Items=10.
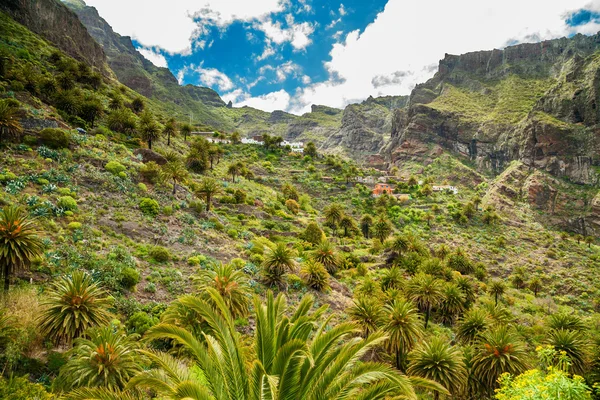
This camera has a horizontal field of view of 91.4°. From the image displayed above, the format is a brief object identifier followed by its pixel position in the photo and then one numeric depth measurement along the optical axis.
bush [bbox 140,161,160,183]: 42.53
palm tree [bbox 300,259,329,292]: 35.66
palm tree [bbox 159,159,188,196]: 43.09
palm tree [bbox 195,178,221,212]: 47.47
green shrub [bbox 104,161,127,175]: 38.84
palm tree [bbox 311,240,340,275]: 42.59
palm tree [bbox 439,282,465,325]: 38.03
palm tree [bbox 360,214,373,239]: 76.75
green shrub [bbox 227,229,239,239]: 43.47
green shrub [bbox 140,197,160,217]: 36.46
